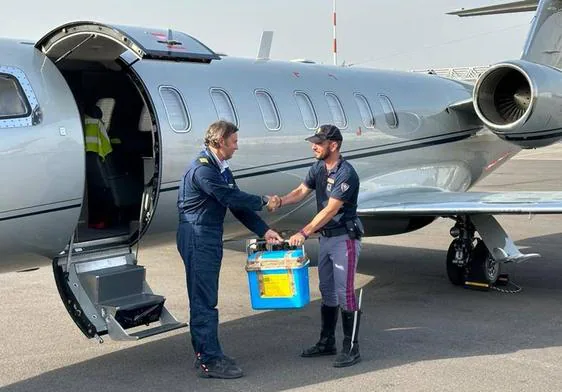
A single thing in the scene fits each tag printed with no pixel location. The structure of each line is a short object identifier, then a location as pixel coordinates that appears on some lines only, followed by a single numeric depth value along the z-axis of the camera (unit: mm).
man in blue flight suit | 6289
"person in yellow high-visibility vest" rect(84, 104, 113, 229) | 7734
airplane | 6582
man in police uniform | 6723
